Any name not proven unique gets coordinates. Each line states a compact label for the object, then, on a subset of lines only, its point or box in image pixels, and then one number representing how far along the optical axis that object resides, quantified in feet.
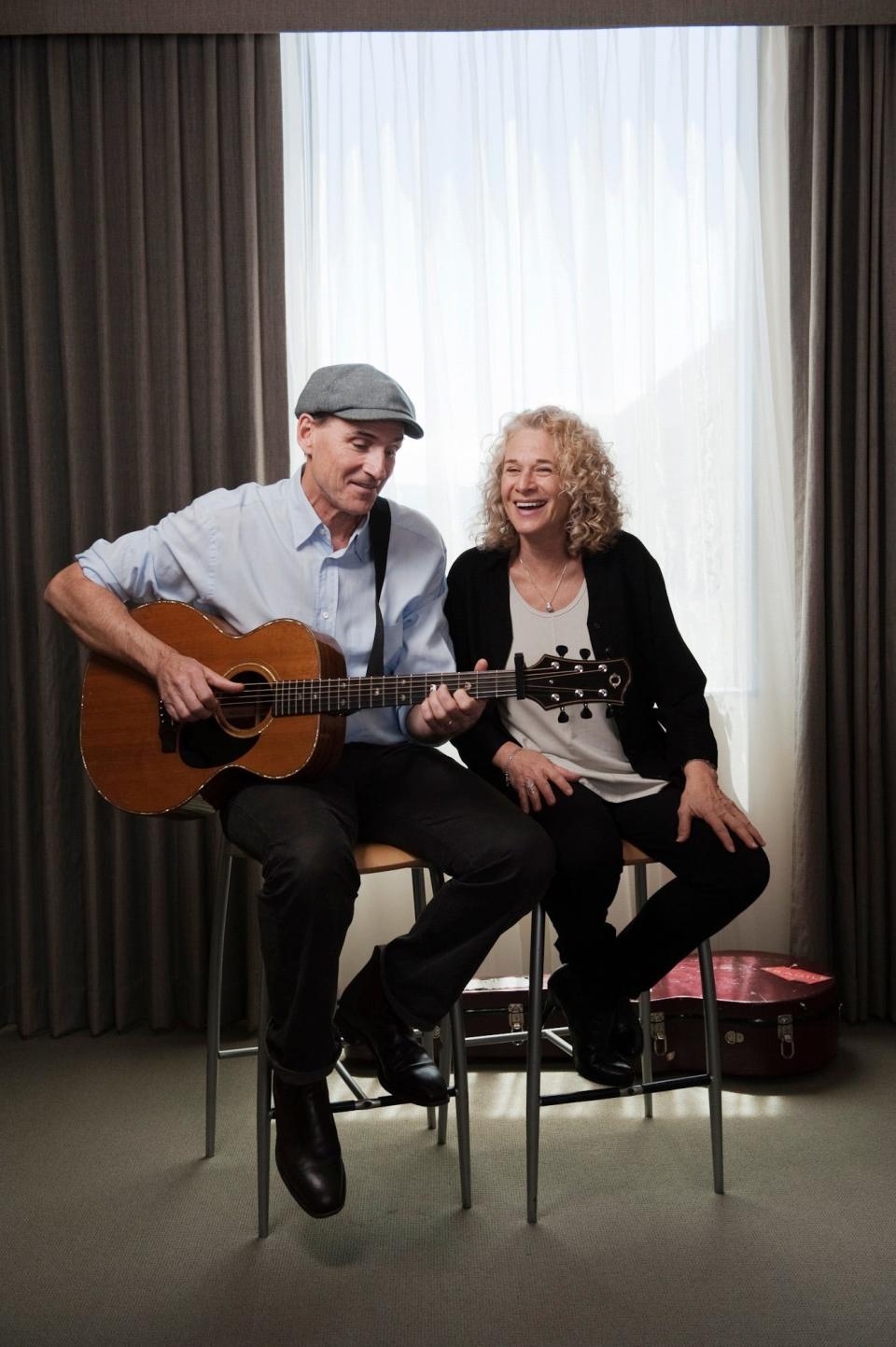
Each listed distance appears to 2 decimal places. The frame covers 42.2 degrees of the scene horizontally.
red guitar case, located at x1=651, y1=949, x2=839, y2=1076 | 8.63
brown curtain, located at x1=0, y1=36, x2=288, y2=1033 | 9.81
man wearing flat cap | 6.13
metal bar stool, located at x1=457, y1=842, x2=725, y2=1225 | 6.72
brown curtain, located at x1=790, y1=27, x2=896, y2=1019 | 9.91
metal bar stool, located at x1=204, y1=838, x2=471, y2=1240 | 6.53
